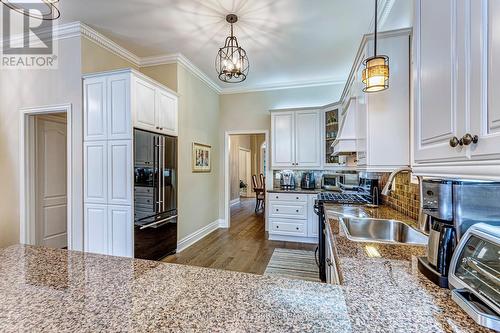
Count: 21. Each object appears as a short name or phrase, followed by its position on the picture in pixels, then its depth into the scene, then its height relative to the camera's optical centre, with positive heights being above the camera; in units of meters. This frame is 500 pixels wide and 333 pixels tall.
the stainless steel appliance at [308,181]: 4.80 -0.33
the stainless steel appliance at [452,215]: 0.89 -0.20
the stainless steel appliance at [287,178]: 4.98 -0.27
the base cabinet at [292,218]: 4.22 -0.95
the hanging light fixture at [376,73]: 1.64 +0.64
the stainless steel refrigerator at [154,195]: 2.92 -0.39
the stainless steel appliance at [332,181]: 4.67 -0.32
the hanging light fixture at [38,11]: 1.70 +1.54
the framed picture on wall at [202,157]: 4.34 +0.15
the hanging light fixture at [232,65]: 2.65 +1.12
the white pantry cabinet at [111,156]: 2.82 +0.12
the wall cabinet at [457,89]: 0.61 +0.24
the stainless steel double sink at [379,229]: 1.81 -0.53
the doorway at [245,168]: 8.49 -0.12
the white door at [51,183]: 3.57 -0.26
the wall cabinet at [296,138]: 4.54 +0.52
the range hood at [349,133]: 2.66 +0.36
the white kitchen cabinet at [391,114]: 1.99 +0.43
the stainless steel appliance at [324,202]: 2.67 -0.44
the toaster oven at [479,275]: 0.70 -0.37
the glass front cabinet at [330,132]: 4.28 +0.60
